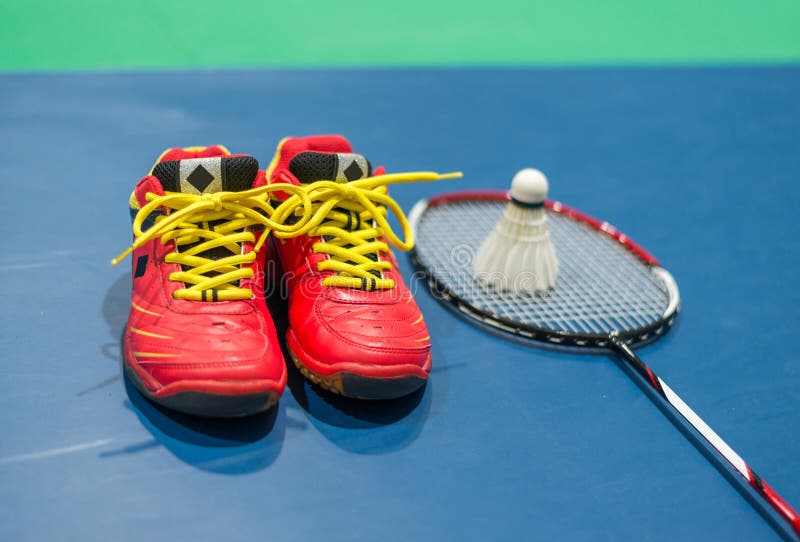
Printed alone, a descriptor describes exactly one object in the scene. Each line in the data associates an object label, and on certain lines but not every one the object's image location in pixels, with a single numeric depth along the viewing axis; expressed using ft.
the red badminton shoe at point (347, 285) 2.90
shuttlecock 3.81
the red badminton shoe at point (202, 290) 2.68
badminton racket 3.56
